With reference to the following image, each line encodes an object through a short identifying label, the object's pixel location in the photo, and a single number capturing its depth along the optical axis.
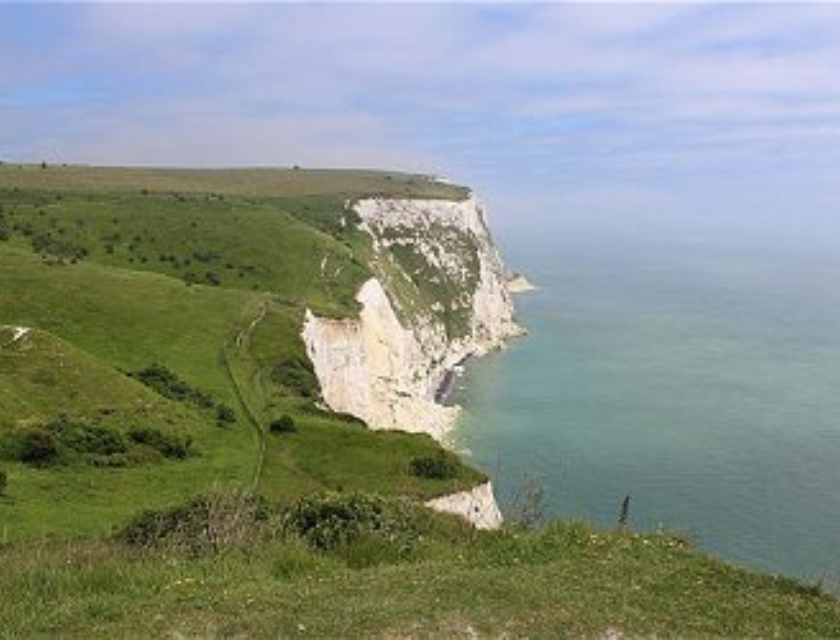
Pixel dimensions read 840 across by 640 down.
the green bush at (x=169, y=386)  60.00
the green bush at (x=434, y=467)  54.97
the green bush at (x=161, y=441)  49.25
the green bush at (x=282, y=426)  58.22
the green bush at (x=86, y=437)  46.44
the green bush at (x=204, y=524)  19.36
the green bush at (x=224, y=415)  57.31
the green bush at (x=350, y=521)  21.02
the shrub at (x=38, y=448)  44.16
